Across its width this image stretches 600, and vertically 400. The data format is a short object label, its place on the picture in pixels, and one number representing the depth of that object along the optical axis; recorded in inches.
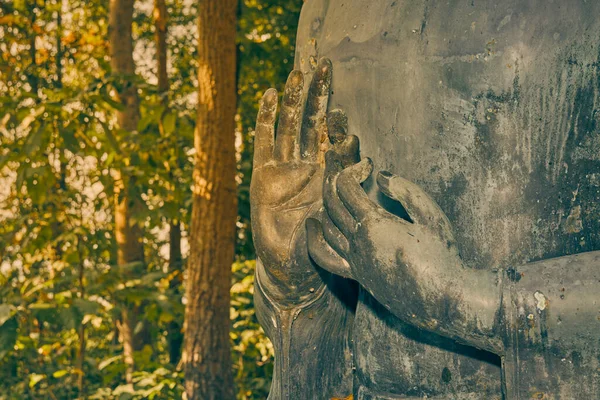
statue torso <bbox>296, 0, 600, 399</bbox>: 67.7
